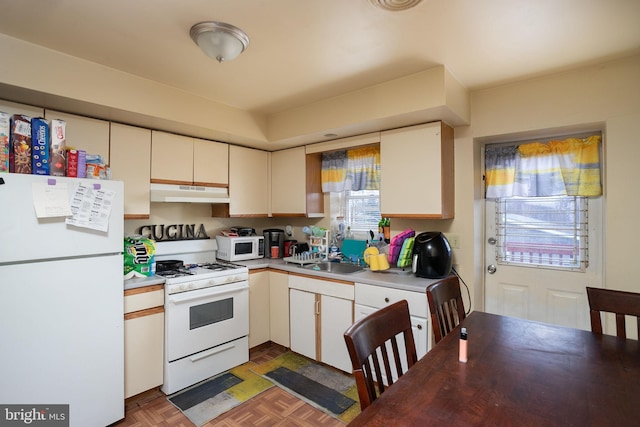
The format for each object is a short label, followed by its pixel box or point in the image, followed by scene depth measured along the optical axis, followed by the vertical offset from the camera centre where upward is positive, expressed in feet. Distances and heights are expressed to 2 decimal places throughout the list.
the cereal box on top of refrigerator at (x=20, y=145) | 5.60 +1.27
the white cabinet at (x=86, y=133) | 7.05 +1.92
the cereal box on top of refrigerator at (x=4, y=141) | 5.50 +1.33
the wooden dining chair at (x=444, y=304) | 4.82 -1.46
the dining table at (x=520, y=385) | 2.84 -1.80
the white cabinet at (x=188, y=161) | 8.58 +1.61
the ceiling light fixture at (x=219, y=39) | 5.44 +3.16
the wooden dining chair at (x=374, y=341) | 3.24 -1.45
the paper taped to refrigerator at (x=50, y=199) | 5.57 +0.31
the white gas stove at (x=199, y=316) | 7.68 -2.60
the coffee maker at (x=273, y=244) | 11.04 -0.98
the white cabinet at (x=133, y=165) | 7.78 +1.30
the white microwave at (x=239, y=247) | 10.00 -1.02
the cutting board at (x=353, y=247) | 9.96 -1.01
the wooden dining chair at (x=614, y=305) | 4.71 -1.38
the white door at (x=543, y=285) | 7.37 -1.77
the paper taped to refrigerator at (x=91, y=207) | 6.01 +0.19
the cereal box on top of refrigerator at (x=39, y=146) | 5.78 +1.29
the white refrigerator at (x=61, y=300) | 5.37 -1.53
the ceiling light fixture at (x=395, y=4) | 4.75 +3.21
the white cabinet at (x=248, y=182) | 10.28 +1.15
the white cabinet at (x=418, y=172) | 7.84 +1.12
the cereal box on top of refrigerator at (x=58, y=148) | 6.01 +1.32
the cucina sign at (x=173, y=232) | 9.14 -0.47
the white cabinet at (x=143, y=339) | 7.09 -2.82
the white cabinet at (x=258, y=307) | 9.55 -2.80
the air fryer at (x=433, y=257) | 7.59 -1.00
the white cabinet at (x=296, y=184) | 10.68 +1.10
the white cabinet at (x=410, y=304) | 6.98 -2.06
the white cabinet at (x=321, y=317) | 8.26 -2.80
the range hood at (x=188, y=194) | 8.32 +0.64
